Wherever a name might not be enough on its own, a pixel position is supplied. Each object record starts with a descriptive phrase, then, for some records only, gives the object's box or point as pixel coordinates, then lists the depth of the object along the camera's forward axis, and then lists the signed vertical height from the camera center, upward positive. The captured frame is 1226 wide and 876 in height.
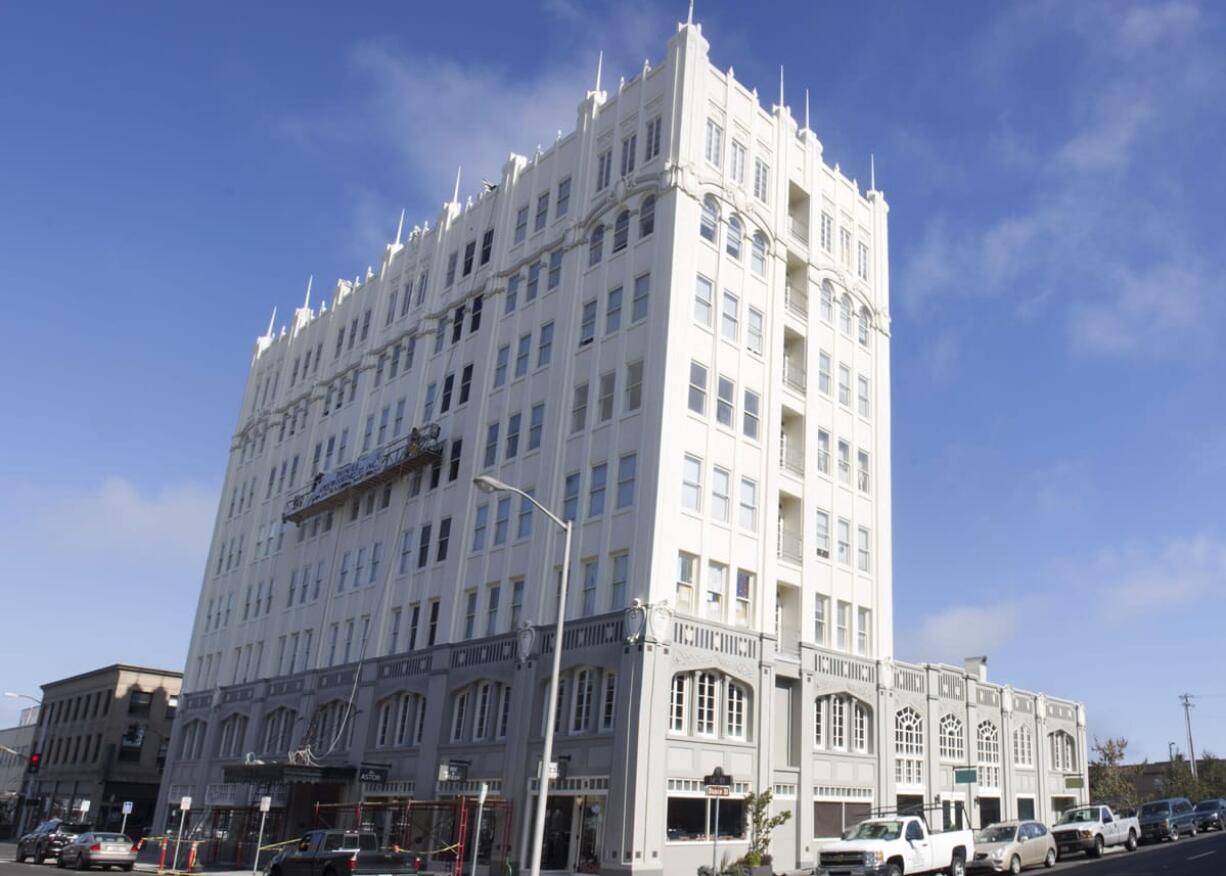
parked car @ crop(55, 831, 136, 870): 40.25 -3.47
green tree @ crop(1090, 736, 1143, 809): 68.19 +3.42
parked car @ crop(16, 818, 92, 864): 45.78 -3.67
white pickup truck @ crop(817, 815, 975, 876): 26.34 -0.85
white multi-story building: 34.12 +9.51
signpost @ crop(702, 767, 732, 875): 26.86 +0.44
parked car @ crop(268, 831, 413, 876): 26.20 -1.99
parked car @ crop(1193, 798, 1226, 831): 46.88 +1.06
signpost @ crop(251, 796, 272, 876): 36.19 -1.13
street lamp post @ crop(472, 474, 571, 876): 23.81 +1.42
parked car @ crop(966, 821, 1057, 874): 31.44 -0.64
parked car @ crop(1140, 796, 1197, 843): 42.62 +0.67
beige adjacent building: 79.69 +0.69
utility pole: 88.00 +10.99
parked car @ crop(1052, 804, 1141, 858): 36.47 +0.00
